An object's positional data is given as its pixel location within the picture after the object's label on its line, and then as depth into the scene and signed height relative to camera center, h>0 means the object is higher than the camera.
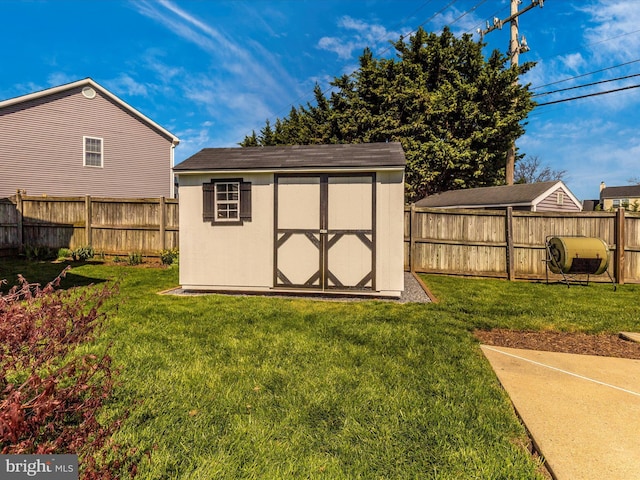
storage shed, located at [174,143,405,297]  7.08 +0.31
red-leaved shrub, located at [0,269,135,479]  1.54 -0.76
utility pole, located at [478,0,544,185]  18.81 +11.73
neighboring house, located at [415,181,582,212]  17.62 +2.26
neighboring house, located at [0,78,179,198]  15.09 +4.70
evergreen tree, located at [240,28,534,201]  19.31 +8.15
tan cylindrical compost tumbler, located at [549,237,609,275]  7.96 -0.49
